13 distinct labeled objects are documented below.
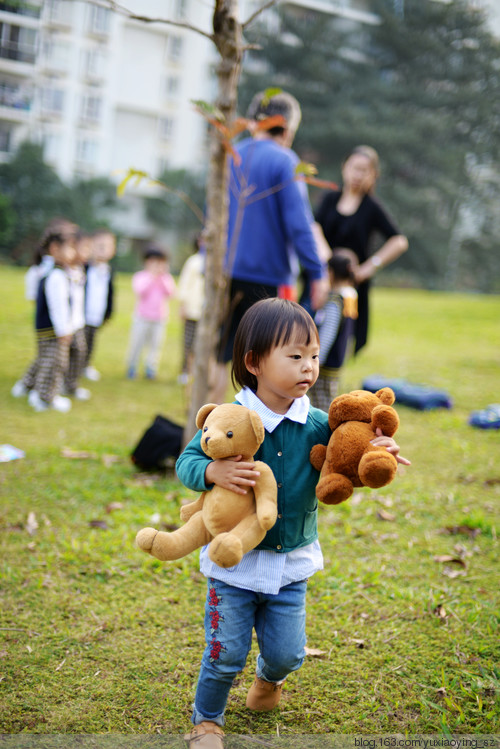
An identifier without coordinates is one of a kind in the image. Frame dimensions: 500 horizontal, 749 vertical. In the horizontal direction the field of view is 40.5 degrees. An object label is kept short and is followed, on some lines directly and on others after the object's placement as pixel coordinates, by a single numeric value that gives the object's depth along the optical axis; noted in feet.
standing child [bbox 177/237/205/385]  24.70
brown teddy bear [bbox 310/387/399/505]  6.21
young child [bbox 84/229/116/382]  24.16
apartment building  102.32
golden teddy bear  6.21
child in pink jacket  26.32
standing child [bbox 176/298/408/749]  6.44
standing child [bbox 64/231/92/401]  21.33
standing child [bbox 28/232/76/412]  20.11
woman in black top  16.75
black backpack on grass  14.28
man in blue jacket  13.65
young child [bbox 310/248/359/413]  15.03
